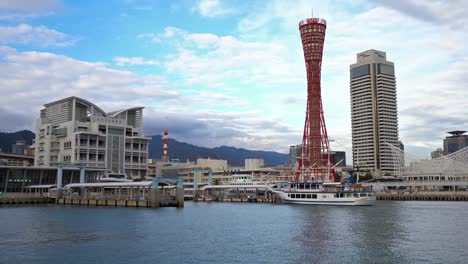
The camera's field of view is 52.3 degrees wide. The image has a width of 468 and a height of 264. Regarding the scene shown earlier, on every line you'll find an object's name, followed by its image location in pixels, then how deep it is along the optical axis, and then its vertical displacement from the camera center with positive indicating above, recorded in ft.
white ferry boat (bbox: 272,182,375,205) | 276.82 -3.77
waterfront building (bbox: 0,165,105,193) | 348.59 +6.97
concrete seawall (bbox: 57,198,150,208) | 256.54 -9.37
